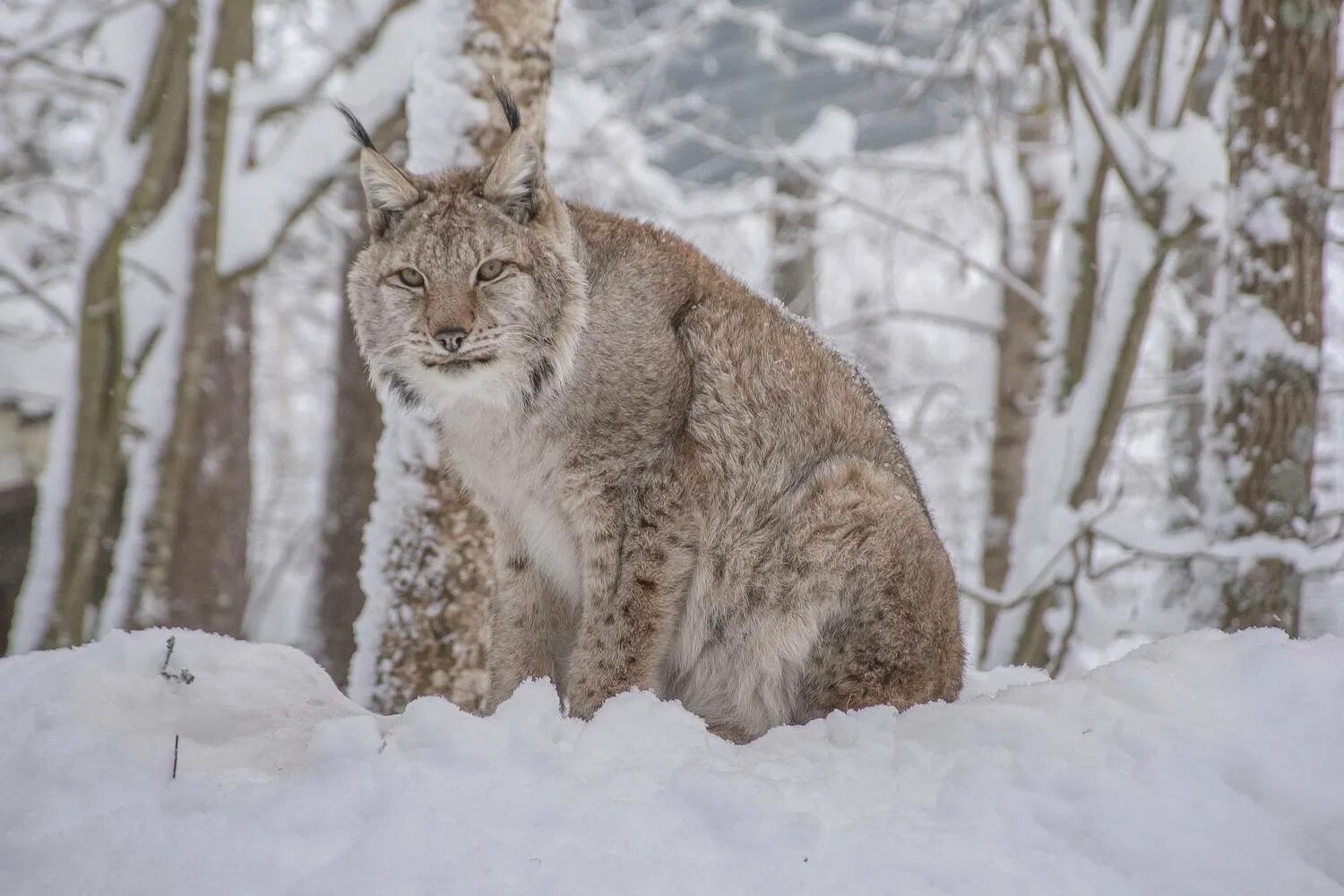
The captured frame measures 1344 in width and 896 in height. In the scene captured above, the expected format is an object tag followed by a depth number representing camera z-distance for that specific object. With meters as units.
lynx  6.34
